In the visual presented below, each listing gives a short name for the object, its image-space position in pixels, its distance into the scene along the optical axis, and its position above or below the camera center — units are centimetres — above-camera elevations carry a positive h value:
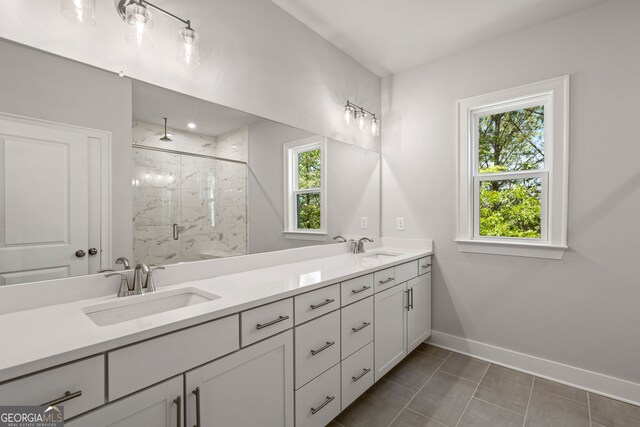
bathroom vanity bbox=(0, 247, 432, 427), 79 -49
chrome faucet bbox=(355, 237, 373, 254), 268 -33
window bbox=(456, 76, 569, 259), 216 +33
